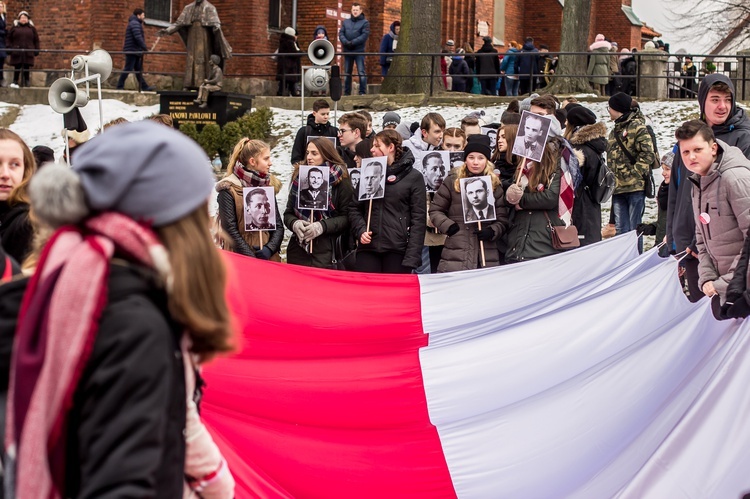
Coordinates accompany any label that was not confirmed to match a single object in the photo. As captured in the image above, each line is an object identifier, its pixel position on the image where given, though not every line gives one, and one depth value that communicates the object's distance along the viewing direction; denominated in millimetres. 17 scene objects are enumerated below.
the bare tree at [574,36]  23375
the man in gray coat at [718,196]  7250
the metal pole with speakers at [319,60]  17562
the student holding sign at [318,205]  10141
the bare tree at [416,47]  23281
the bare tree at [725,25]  45344
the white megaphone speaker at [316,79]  17969
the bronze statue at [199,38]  20797
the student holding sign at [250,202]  9781
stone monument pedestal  20953
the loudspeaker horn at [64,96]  11112
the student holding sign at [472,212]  9672
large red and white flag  5457
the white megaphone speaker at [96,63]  12766
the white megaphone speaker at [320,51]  17547
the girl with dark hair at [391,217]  9938
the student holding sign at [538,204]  9539
